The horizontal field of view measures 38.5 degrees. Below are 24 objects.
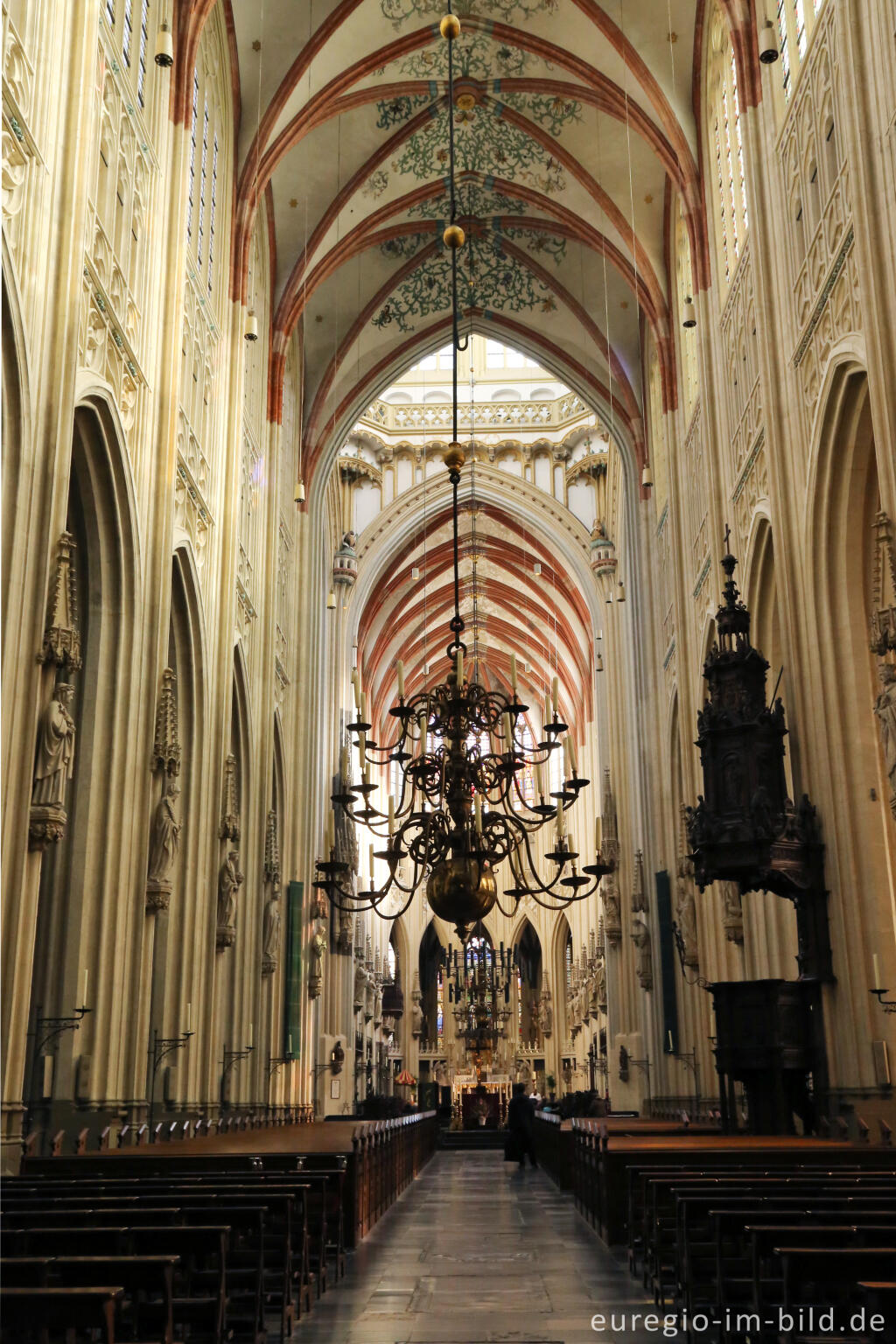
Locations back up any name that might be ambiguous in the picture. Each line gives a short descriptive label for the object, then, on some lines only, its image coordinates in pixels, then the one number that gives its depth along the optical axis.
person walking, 24.00
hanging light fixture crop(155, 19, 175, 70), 14.23
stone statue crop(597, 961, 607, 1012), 35.94
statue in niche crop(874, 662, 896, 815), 10.07
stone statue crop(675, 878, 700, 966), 20.69
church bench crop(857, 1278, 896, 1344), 3.70
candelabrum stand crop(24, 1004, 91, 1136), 11.71
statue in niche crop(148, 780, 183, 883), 13.66
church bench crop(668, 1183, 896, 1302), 5.58
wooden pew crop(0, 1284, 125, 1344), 3.77
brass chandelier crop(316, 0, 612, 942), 13.05
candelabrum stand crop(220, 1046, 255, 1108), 18.67
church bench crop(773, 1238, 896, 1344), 4.21
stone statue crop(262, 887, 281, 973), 21.39
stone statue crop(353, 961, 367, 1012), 36.91
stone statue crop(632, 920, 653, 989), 25.61
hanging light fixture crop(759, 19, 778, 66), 14.79
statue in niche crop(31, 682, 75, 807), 9.77
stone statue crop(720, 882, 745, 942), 17.25
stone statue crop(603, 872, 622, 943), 30.38
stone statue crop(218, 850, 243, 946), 17.61
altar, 48.16
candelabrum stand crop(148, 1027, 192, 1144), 14.65
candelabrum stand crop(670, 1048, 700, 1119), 21.31
